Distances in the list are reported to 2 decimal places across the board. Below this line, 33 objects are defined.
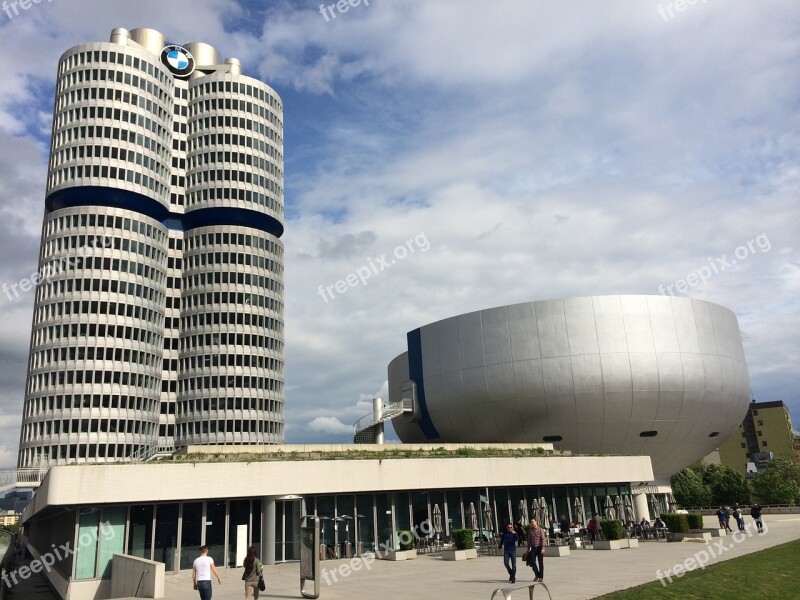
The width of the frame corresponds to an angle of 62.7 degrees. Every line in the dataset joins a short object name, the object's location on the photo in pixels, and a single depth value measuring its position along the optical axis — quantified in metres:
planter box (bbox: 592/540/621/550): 32.00
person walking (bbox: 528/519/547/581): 20.29
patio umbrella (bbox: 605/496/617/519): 37.66
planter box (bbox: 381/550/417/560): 30.78
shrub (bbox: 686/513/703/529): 35.66
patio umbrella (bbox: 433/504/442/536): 35.47
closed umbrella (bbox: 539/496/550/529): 38.38
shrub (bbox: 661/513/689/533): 35.03
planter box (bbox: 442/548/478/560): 29.62
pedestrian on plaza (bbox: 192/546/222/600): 16.61
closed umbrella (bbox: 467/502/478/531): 36.25
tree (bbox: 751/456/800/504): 82.54
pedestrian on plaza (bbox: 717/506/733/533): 38.41
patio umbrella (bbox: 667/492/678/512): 70.68
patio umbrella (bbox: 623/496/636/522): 41.80
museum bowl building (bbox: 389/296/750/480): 63.84
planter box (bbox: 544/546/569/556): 29.91
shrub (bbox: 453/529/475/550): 30.30
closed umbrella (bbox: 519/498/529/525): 39.88
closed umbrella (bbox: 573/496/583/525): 42.09
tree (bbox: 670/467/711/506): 104.94
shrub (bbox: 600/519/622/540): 32.28
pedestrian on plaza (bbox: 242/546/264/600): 17.09
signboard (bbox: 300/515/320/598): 18.90
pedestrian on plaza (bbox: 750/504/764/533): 38.54
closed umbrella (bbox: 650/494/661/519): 53.22
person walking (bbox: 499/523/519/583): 20.39
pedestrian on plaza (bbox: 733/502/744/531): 40.01
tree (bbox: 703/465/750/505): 103.31
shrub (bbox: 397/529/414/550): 35.31
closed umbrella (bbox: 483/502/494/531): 38.06
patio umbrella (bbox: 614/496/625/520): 41.75
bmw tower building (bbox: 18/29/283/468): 89.12
